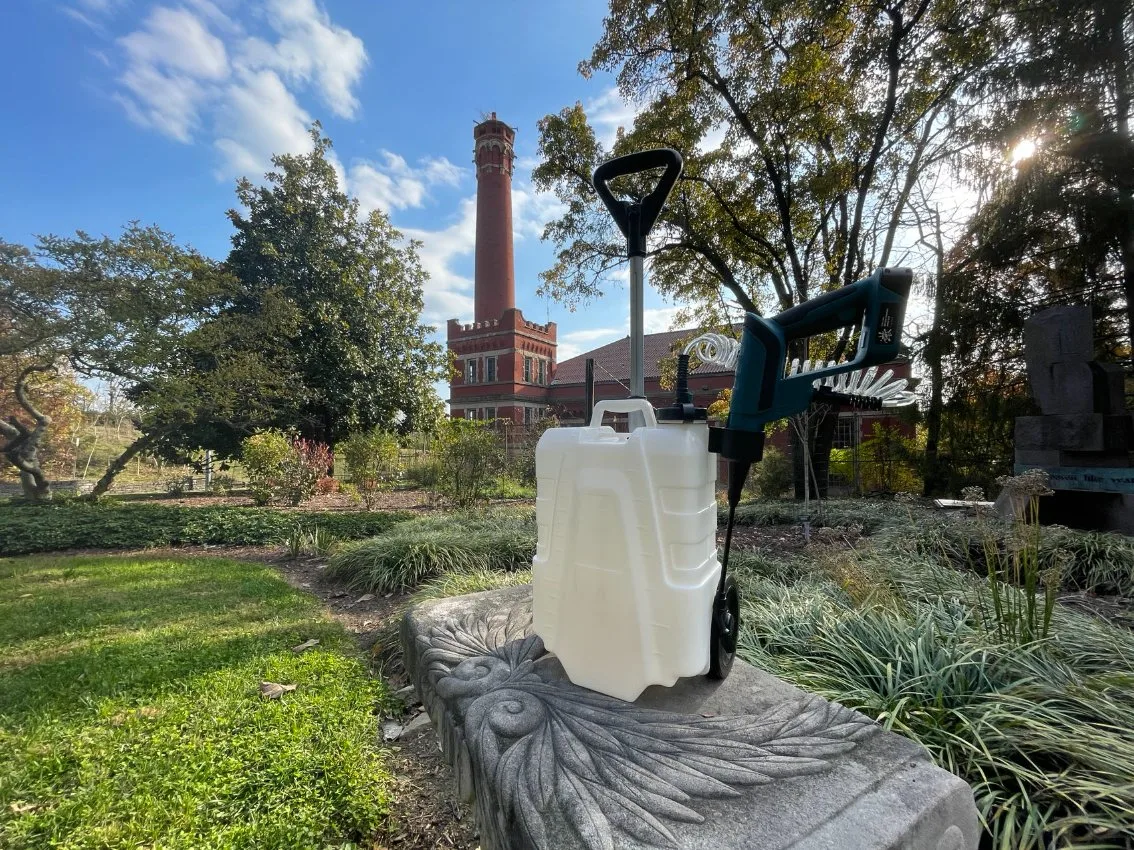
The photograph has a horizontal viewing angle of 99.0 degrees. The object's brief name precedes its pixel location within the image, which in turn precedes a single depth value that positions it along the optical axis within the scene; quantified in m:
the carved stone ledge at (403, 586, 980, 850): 0.82
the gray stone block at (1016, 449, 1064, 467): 4.65
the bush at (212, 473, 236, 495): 10.64
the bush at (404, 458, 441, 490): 9.04
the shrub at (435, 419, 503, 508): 7.79
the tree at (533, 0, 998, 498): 6.74
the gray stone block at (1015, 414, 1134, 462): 4.36
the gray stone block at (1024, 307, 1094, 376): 4.55
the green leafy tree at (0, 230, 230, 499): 6.55
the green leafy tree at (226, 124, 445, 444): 10.60
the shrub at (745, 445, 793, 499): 9.92
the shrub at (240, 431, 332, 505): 8.34
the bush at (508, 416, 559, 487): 10.95
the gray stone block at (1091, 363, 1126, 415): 4.56
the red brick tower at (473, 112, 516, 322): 22.69
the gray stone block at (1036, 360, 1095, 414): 4.50
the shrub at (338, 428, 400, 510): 8.92
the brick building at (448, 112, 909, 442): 22.69
